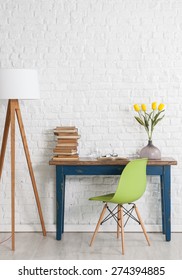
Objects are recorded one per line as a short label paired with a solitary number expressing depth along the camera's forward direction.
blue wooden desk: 5.39
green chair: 5.08
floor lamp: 5.20
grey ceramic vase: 5.50
